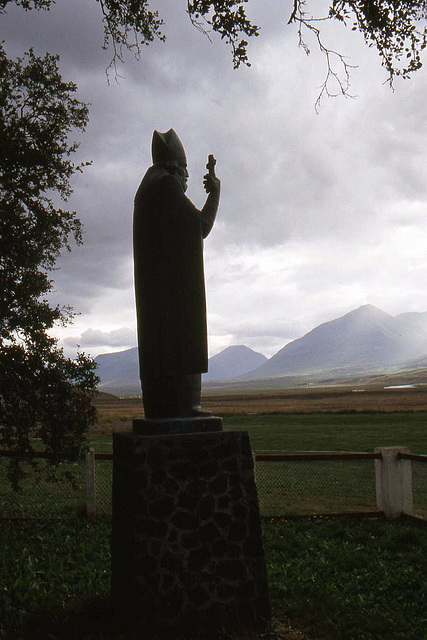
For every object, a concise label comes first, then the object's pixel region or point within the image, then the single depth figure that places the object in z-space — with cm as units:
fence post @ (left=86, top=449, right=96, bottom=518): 1012
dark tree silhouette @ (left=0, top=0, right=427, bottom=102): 707
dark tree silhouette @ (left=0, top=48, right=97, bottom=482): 939
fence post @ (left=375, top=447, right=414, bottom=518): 962
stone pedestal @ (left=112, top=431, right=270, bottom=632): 481
